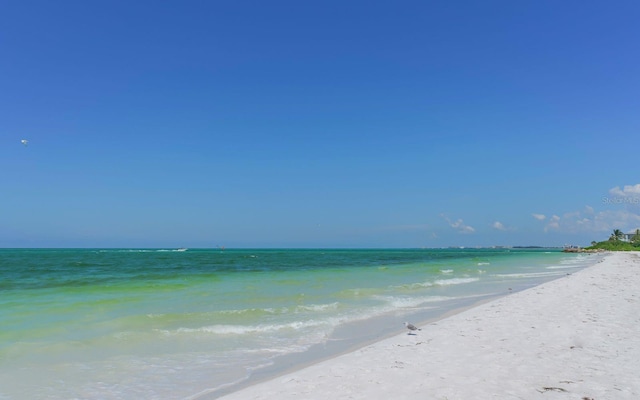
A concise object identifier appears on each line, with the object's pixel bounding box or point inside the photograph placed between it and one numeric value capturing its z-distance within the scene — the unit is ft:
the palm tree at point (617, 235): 447.01
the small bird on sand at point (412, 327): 32.04
